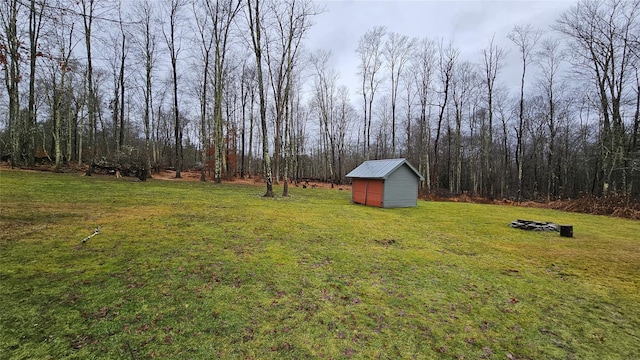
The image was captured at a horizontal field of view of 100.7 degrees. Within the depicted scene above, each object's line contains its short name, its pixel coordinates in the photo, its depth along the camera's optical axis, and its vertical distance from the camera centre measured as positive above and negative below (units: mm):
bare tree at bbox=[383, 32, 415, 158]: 27875 +9911
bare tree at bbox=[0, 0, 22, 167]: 16531 +3072
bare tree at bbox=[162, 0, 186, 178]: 21095 +10016
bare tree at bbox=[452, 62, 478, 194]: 27380 +8981
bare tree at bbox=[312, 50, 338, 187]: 31531 +8333
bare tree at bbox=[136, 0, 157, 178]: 20962 +9001
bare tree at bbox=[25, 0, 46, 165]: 16453 +6030
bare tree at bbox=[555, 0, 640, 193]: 16891 +7731
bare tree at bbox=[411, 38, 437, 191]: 26766 +9235
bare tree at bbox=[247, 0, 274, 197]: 13840 +6674
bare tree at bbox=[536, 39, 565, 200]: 24228 +7865
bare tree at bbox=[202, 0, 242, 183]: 20000 +9450
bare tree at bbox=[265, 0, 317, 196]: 15227 +8155
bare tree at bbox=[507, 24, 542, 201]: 22859 +9126
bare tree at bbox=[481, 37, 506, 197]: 24969 +9522
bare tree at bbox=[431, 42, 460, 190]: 24419 +9693
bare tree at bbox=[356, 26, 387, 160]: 28625 +10209
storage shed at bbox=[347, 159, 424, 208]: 13344 -192
